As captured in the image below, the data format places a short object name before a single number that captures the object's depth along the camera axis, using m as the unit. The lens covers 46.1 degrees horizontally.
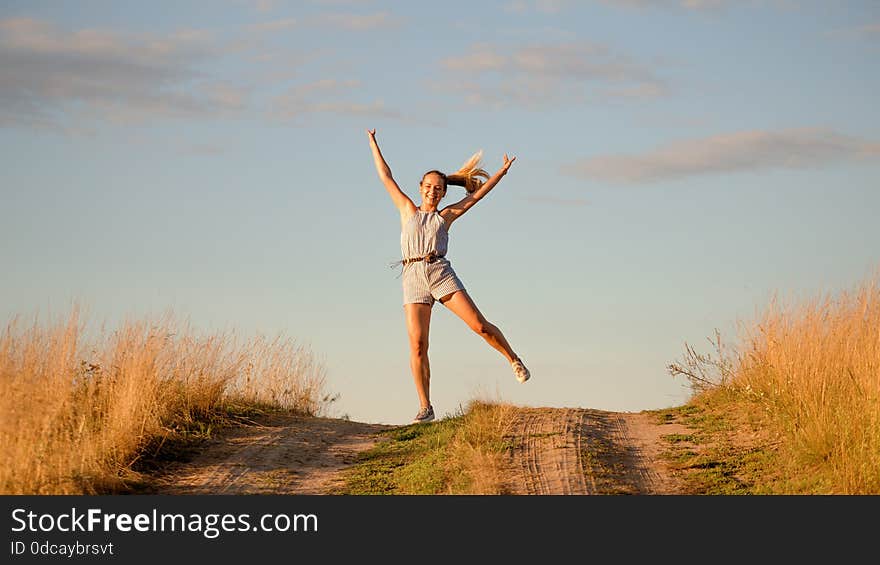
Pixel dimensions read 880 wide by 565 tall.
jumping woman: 12.39
